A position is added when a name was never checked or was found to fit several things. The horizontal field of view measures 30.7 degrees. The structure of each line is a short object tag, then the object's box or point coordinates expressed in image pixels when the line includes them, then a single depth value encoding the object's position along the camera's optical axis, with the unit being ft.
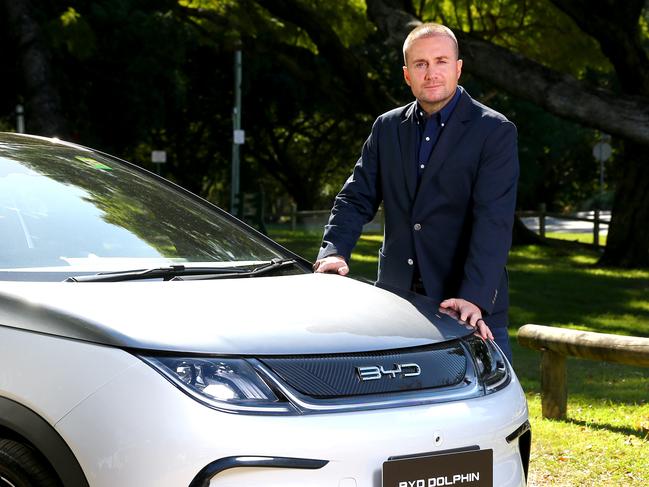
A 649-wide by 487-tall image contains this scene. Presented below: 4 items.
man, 14.24
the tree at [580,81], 45.42
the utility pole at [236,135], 95.06
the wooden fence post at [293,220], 113.19
